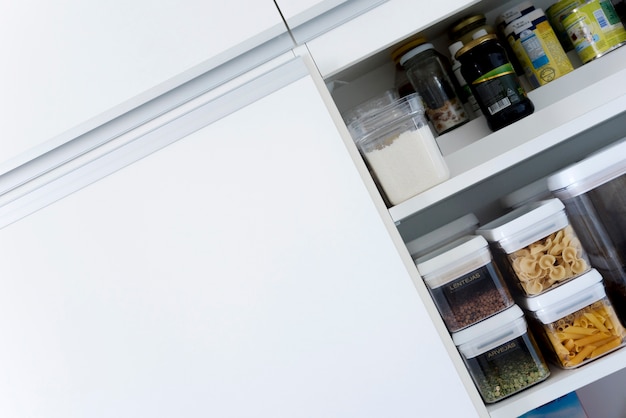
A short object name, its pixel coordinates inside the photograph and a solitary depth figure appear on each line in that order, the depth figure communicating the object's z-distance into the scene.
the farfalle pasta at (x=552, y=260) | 0.85
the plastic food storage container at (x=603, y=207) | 0.85
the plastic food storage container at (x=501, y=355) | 0.86
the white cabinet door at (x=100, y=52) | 0.86
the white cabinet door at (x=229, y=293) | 0.81
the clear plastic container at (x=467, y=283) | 0.87
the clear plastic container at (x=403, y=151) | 0.85
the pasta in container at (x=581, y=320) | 0.84
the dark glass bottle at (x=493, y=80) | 0.95
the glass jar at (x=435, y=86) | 1.03
